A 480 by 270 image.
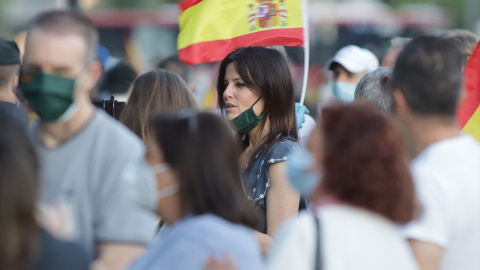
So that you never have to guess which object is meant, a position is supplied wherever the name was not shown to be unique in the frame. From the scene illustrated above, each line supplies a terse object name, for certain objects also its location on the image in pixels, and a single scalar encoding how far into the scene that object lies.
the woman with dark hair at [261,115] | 9.27
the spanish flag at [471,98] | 9.59
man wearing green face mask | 5.99
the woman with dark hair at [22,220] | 5.18
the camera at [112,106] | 10.51
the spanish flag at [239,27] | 12.19
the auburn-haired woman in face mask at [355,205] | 5.43
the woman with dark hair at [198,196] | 5.45
